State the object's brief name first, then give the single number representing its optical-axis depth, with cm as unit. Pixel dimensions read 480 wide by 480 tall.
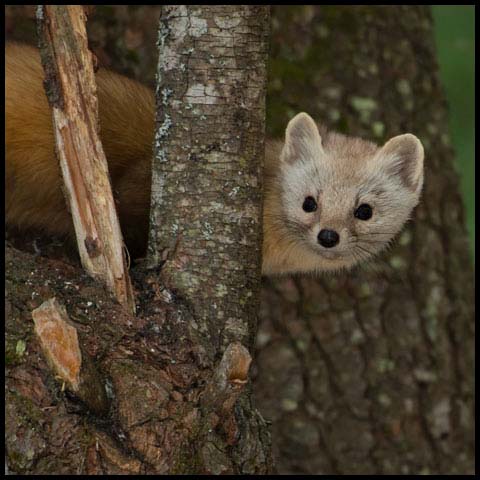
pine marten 591
